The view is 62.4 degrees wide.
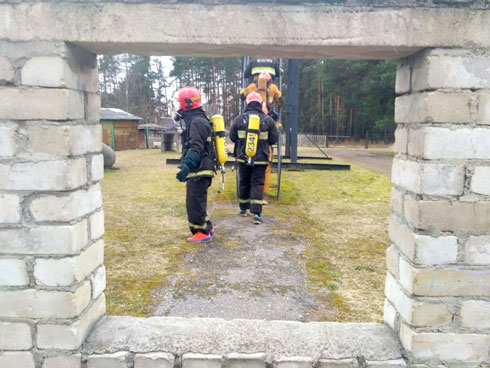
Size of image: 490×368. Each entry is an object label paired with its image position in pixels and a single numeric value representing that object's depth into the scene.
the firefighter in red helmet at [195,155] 5.31
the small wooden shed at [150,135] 27.30
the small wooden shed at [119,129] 22.58
